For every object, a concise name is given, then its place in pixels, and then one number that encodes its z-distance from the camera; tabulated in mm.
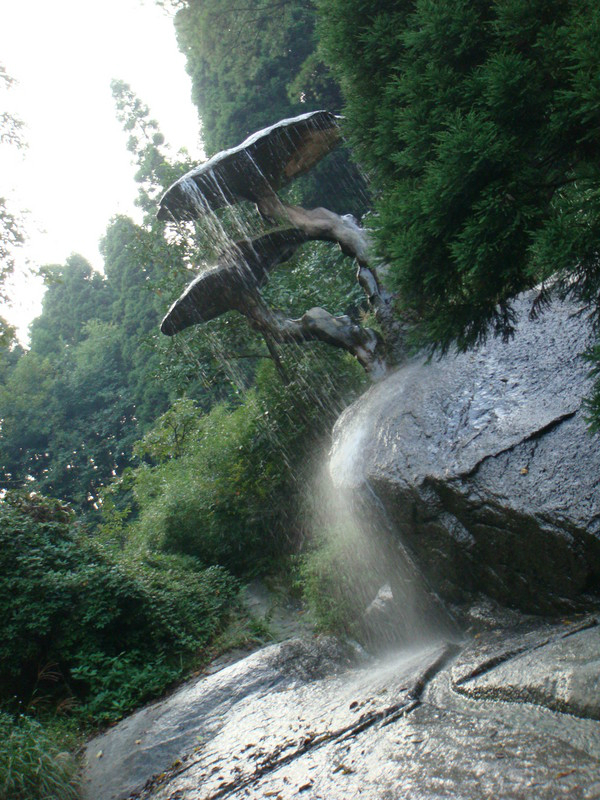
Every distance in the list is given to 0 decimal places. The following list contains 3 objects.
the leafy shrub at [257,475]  10258
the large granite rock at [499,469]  4047
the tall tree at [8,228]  14273
